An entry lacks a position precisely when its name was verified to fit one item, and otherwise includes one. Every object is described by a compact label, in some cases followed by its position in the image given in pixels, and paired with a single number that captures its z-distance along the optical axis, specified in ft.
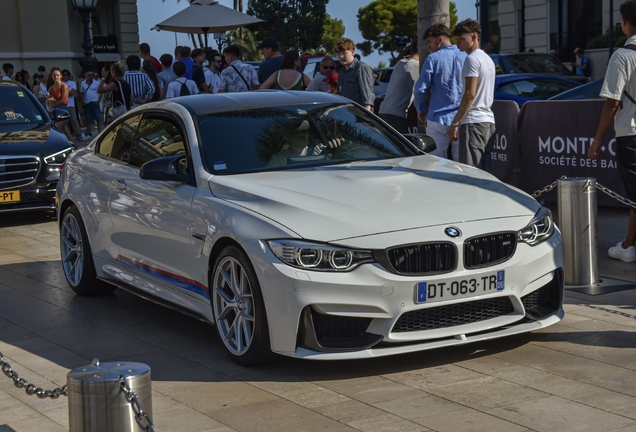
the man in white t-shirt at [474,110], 30.66
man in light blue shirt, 32.60
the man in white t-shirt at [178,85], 48.93
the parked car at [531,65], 72.02
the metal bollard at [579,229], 24.09
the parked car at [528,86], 56.39
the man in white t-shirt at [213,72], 58.44
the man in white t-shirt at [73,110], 79.87
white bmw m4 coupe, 16.84
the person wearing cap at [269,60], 46.47
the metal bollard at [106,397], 11.55
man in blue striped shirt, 51.37
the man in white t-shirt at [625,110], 25.36
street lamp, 77.00
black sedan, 38.63
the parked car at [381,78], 88.78
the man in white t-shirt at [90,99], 83.25
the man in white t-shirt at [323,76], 42.11
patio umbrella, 65.10
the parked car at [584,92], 45.37
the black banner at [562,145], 35.73
